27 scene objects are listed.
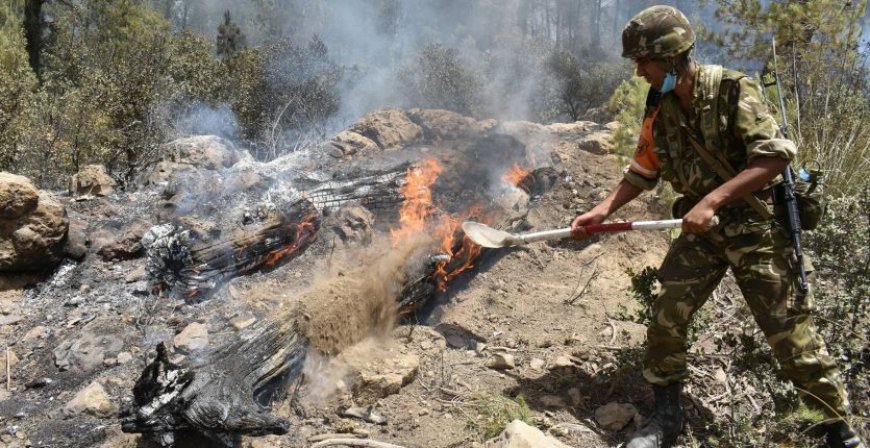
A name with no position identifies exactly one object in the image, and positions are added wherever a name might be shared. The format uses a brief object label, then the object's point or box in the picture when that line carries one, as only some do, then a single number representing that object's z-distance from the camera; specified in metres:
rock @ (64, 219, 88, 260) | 4.90
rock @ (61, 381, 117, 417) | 3.11
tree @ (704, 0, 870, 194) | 4.24
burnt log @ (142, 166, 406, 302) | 4.64
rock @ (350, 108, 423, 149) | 8.61
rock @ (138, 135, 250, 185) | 7.45
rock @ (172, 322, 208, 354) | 3.64
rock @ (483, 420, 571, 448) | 2.37
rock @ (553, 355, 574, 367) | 3.41
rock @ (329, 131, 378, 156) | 8.20
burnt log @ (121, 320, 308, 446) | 2.65
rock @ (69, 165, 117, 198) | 6.74
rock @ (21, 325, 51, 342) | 3.94
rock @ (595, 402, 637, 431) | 2.89
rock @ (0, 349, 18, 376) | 3.65
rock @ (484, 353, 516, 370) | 3.46
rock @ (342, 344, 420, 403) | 3.13
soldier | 2.29
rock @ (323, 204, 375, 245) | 5.56
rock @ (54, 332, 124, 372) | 3.63
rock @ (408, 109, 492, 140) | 8.73
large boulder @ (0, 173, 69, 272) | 4.47
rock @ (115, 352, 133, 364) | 3.65
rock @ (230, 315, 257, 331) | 3.88
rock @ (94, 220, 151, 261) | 5.06
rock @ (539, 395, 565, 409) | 3.06
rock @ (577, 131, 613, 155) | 7.94
